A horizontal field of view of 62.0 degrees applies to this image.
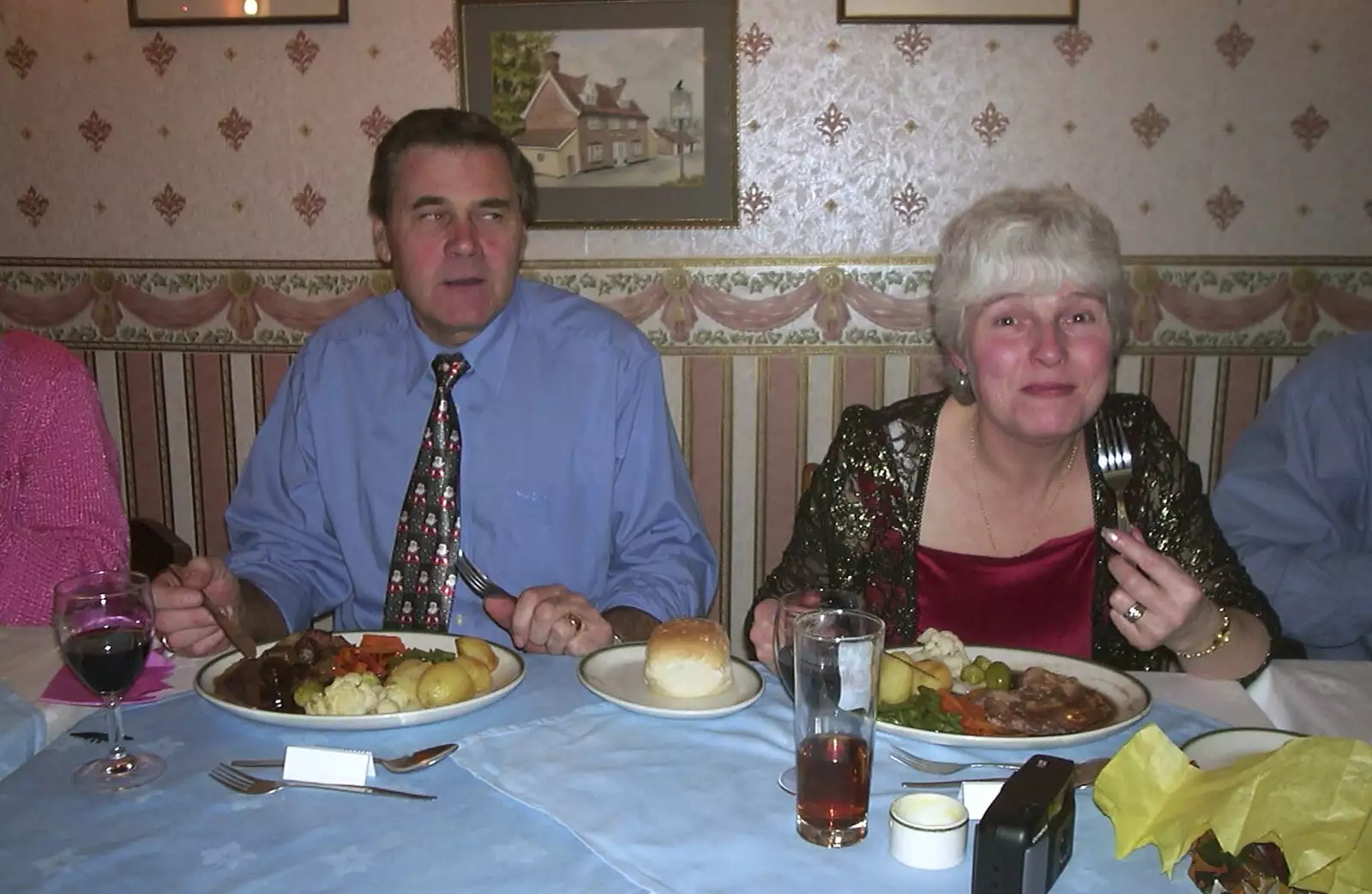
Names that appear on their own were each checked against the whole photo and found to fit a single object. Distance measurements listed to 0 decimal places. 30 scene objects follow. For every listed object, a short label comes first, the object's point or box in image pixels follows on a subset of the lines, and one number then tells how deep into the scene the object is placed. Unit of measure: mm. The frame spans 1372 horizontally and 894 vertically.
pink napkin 1487
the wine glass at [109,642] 1284
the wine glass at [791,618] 1281
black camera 985
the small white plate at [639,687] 1415
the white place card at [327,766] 1245
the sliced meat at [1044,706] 1391
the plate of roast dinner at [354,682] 1377
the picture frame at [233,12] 3293
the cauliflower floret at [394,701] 1403
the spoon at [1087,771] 1218
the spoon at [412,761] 1273
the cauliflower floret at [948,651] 1566
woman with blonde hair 1953
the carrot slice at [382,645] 1591
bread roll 1481
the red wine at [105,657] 1297
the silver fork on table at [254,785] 1227
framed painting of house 3223
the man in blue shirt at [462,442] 2205
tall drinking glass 1146
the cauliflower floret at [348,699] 1396
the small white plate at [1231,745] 1265
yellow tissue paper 925
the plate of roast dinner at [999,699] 1352
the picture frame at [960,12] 3139
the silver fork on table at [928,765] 1281
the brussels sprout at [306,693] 1423
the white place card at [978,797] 1165
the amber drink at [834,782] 1146
